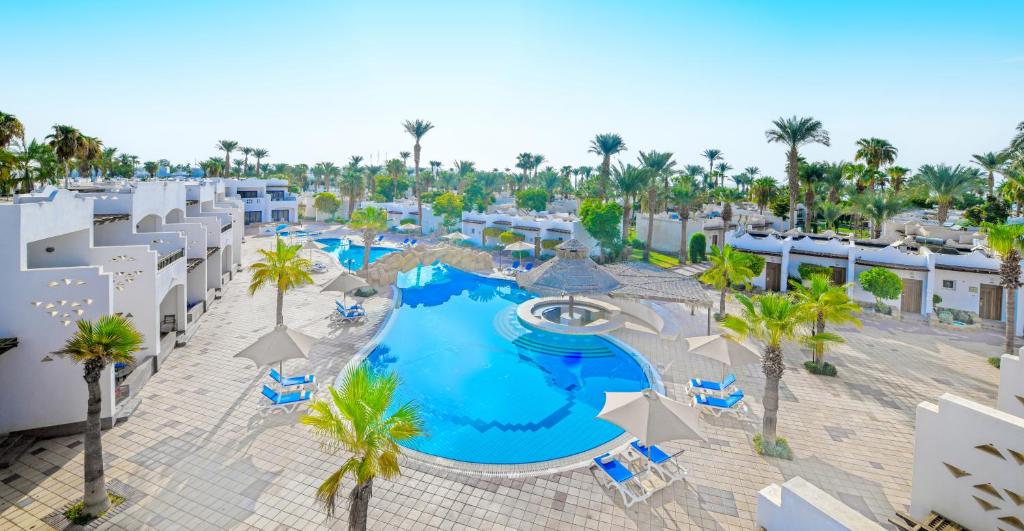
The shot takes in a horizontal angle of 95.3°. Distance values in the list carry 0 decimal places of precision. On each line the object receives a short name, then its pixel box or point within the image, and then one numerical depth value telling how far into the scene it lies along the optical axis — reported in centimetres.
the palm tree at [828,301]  1455
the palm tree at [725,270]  2194
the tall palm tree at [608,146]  4238
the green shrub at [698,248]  3878
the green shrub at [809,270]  2722
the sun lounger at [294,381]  1426
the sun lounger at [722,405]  1351
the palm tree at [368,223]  3175
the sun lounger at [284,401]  1340
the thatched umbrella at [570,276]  2203
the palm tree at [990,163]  3706
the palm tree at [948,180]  3259
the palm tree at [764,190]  5075
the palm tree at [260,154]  8000
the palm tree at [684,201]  3753
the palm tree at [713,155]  7584
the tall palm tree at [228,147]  6950
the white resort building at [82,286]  1117
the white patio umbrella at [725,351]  1426
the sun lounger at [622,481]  982
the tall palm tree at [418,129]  5416
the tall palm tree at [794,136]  3428
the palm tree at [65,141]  2762
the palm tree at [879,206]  3544
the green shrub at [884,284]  2278
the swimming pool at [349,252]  4291
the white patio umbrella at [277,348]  1402
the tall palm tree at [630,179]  3832
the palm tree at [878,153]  4041
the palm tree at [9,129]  2234
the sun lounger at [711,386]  1463
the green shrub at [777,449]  1138
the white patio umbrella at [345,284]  2359
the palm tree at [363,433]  686
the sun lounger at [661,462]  1057
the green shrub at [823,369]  1628
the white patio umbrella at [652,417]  1026
